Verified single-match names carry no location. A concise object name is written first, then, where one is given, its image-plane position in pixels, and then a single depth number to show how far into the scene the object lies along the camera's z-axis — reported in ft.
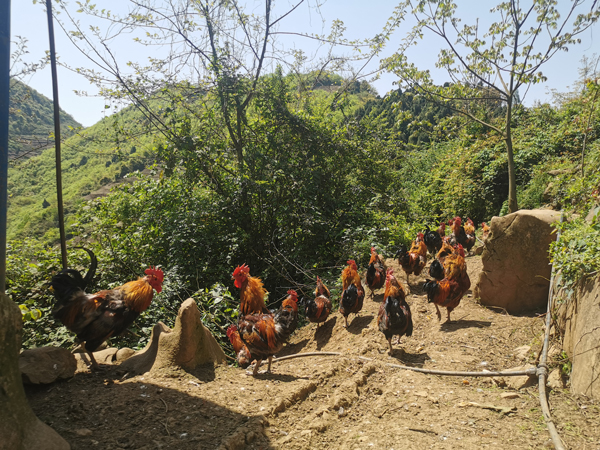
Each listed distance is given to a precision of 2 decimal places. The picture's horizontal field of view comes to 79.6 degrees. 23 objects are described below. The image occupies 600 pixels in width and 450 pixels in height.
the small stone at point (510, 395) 12.11
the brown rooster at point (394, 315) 16.49
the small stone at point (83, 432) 8.65
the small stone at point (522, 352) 15.03
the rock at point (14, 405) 7.09
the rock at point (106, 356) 14.92
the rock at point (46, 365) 10.50
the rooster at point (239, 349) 17.67
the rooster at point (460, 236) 30.71
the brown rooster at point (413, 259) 24.64
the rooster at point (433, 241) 29.63
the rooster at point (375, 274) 23.29
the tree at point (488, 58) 26.61
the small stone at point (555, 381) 11.87
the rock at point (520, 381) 12.78
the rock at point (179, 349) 13.30
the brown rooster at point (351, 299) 20.27
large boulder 19.54
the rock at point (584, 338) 10.41
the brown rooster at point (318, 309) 20.88
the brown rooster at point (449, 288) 19.60
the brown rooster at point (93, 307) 13.32
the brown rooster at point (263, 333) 15.10
